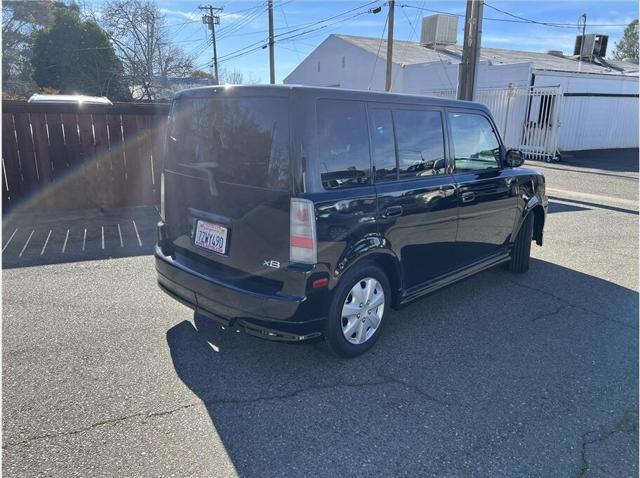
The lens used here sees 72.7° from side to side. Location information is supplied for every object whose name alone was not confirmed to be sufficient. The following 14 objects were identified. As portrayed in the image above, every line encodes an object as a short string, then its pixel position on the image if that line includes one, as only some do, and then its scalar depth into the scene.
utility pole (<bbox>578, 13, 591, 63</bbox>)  24.26
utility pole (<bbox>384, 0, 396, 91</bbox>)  19.61
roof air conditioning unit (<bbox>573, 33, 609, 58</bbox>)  24.58
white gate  15.11
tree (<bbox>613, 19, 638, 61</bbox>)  50.94
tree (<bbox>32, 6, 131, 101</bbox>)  24.98
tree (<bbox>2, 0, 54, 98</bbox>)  26.20
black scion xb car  2.73
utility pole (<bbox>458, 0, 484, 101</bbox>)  8.61
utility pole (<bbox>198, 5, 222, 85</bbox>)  37.42
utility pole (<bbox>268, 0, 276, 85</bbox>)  26.75
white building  15.89
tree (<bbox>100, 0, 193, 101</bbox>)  27.38
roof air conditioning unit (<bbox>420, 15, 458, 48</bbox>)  20.91
